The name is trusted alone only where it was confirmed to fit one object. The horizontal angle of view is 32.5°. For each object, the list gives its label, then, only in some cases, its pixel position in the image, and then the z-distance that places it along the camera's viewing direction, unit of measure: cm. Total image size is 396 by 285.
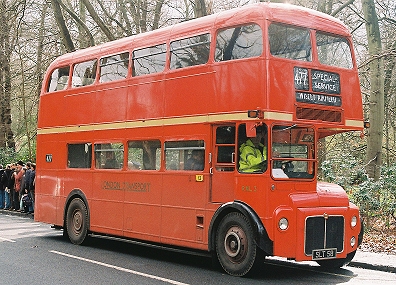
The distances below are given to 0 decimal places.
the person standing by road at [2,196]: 2812
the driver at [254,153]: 1062
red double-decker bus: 1055
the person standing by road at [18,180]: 2611
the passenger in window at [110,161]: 1454
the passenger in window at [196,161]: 1181
